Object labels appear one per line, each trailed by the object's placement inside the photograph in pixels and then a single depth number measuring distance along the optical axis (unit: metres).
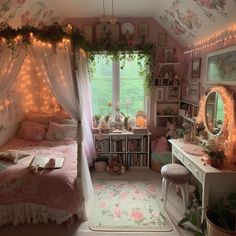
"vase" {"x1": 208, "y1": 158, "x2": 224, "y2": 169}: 2.69
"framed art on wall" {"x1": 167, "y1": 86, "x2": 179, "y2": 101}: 4.80
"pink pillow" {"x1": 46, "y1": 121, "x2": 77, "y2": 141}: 4.34
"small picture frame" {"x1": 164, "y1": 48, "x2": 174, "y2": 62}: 4.79
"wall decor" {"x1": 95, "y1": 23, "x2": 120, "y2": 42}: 4.64
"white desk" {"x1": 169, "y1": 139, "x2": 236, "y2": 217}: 2.59
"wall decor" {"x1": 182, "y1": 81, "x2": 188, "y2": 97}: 4.56
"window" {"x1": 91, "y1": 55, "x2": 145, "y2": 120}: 4.86
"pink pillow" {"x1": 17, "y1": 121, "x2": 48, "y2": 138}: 4.41
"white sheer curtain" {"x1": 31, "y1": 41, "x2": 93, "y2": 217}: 2.99
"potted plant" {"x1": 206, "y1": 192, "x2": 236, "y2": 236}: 2.44
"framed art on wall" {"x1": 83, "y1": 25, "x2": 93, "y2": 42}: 4.65
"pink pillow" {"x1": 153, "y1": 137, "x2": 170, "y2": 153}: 4.61
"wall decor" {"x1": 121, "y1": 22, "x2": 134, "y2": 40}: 4.67
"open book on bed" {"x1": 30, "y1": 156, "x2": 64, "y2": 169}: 3.06
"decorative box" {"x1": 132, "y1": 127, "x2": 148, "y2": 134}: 4.66
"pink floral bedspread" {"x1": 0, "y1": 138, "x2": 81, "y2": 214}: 2.85
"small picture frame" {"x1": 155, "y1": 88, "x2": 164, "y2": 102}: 4.81
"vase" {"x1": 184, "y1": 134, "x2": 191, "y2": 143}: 3.74
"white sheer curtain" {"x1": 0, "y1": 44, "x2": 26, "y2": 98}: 3.09
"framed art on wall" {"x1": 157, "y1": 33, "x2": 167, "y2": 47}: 4.76
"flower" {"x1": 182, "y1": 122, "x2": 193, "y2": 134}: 3.84
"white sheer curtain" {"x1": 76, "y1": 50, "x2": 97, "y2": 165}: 4.06
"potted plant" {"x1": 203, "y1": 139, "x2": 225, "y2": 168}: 2.69
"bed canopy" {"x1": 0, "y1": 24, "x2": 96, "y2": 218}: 2.93
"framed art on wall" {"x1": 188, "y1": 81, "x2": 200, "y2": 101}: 4.06
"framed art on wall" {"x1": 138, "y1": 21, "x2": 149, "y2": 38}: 4.70
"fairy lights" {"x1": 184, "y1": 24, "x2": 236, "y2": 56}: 2.94
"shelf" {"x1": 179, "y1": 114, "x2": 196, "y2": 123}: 4.08
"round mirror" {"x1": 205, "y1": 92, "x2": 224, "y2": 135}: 3.14
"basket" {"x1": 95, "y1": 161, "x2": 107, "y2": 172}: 4.62
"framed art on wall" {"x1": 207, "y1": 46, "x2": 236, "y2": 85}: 2.93
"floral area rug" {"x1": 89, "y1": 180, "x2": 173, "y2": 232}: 3.01
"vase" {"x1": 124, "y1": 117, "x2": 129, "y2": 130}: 4.89
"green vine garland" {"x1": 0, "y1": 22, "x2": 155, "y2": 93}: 4.56
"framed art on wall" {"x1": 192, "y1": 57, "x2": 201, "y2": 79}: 4.02
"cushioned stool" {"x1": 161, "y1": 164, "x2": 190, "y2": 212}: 3.15
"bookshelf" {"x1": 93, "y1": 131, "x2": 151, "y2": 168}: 4.71
